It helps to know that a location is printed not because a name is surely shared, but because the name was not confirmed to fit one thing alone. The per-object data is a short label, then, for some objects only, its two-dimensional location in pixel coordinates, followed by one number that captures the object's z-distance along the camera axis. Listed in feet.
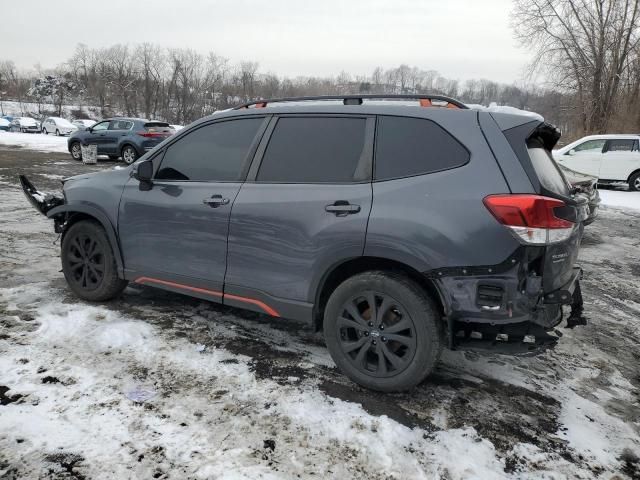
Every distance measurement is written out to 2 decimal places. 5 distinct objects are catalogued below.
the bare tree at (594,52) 83.46
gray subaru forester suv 8.61
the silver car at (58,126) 118.42
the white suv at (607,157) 48.08
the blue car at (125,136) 54.49
